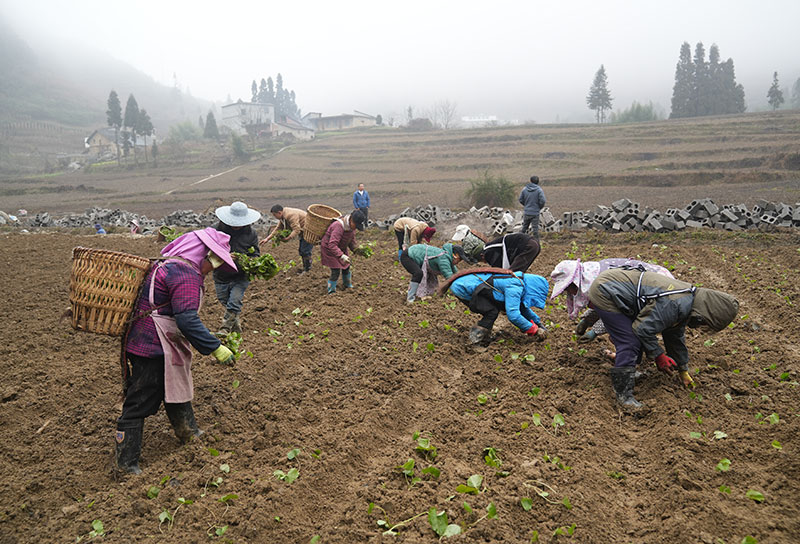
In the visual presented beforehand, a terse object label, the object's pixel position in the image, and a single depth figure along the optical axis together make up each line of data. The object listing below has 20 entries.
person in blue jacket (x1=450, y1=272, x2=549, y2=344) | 5.67
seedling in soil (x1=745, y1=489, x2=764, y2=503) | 3.06
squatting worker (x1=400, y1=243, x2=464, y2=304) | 7.02
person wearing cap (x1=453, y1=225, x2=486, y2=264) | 7.01
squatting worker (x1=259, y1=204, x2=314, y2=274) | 9.24
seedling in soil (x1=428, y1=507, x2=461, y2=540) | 2.97
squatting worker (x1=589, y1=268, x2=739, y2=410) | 4.11
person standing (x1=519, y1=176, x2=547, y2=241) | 12.00
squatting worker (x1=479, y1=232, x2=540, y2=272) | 6.74
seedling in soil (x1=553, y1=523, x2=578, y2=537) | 2.92
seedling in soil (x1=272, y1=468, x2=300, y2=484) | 3.61
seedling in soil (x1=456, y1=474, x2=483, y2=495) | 3.33
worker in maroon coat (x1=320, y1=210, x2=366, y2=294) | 8.17
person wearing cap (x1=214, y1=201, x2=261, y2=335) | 6.75
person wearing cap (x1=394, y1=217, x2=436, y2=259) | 8.48
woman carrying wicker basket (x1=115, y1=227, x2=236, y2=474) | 3.73
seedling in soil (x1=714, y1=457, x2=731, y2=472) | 3.45
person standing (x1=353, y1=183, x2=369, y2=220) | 16.46
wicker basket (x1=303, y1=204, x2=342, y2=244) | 8.71
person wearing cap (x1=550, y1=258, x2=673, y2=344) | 4.84
